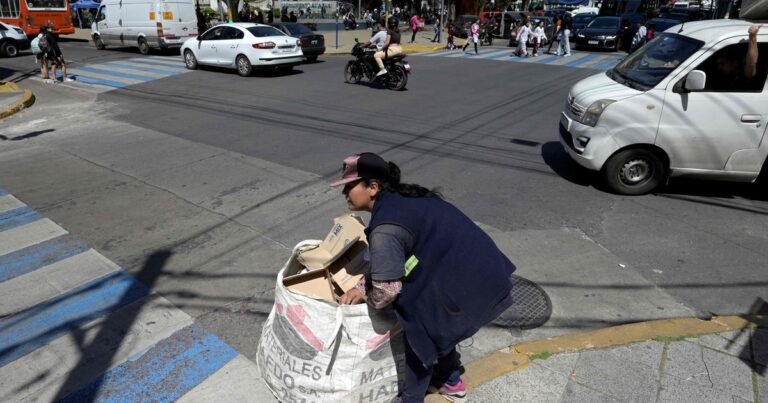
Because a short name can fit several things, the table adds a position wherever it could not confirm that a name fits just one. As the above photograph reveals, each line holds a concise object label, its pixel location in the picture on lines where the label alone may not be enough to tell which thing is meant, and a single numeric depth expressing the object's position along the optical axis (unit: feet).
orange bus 78.54
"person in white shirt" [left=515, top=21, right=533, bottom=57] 71.46
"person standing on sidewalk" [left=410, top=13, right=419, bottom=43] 93.97
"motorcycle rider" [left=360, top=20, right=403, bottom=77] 44.06
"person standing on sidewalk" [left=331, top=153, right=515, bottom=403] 7.74
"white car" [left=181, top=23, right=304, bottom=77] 50.42
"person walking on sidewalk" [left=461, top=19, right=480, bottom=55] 74.45
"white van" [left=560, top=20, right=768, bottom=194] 18.89
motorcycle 44.34
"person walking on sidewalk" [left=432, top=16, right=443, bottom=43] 96.73
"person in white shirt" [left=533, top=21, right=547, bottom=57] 73.87
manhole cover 12.69
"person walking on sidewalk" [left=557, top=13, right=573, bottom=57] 72.92
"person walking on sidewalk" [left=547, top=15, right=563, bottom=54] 75.10
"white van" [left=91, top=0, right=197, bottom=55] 68.85
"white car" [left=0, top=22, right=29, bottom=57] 69.26
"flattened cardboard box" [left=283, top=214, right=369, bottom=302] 9.91
